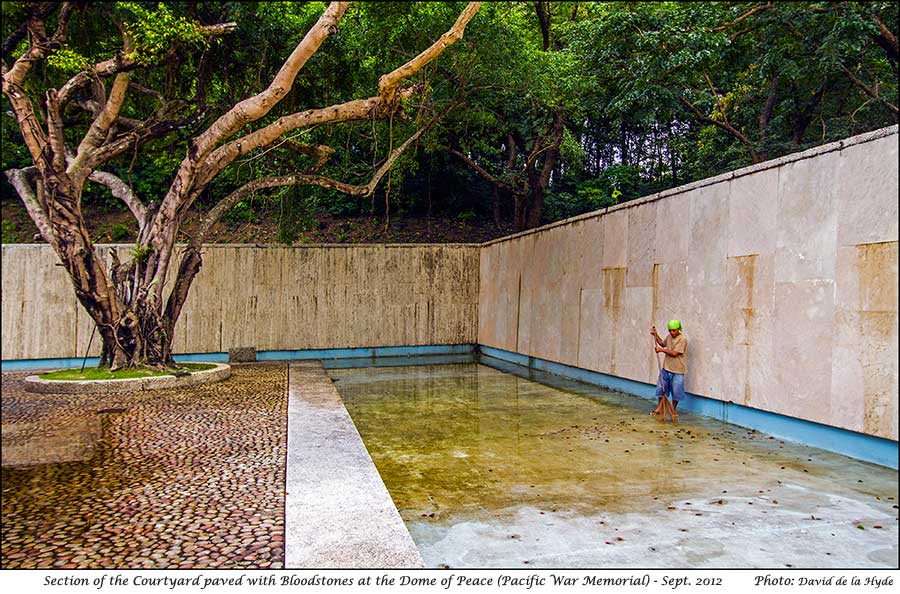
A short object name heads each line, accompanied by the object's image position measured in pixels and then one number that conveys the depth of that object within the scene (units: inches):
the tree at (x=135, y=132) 300.5
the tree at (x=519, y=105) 394.9
